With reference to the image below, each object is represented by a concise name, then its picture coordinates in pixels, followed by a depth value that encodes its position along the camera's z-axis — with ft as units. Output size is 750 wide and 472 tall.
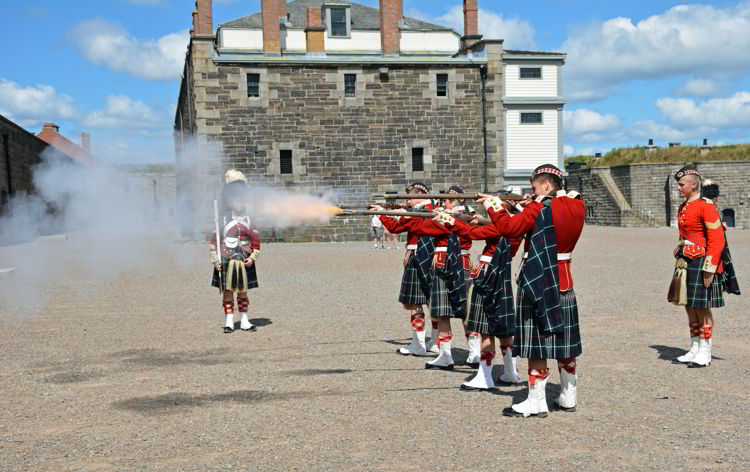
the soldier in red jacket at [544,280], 18.19
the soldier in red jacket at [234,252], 32.14
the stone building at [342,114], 96.27
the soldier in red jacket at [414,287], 25.72
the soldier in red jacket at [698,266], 24.47
